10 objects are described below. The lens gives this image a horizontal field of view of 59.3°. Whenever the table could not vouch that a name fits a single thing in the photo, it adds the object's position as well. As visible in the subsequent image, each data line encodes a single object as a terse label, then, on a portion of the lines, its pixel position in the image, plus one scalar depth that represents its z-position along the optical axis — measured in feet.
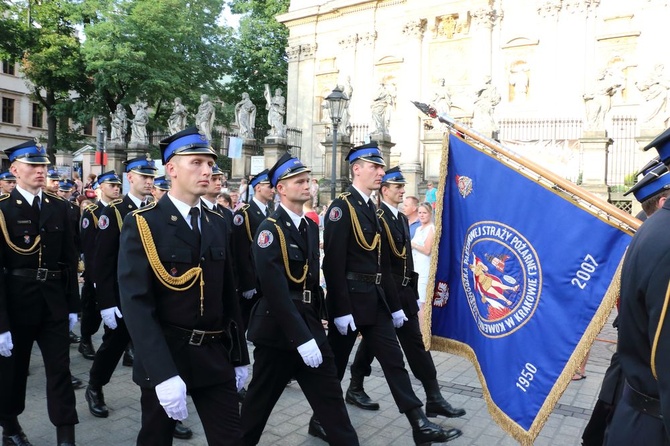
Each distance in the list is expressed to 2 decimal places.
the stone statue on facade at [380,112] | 76.54
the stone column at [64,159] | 110.01
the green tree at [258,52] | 123.85
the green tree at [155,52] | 101.91
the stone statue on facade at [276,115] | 83.41
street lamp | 54.29
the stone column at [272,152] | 80.89
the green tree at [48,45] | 103.35
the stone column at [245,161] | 85.61
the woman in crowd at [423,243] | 29.30
